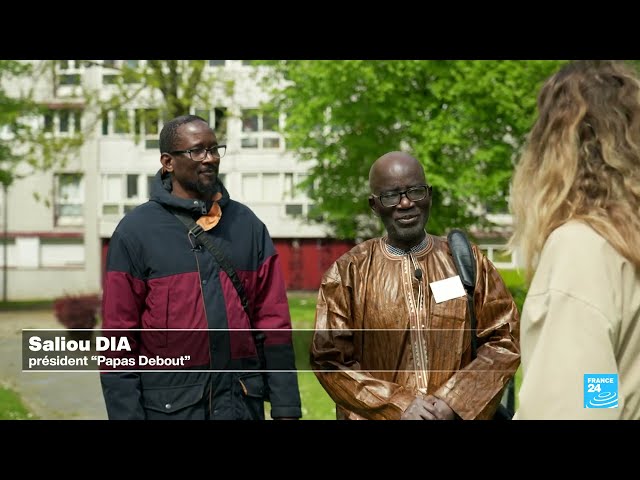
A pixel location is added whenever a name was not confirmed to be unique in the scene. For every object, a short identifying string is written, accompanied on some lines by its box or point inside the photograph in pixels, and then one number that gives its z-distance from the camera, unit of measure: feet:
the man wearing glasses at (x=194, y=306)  12.98
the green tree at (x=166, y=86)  58.03
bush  45.11
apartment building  62.49
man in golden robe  12.34
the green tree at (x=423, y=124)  63.21
